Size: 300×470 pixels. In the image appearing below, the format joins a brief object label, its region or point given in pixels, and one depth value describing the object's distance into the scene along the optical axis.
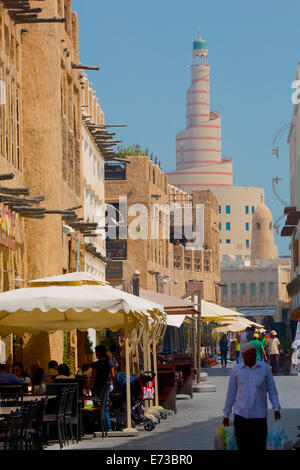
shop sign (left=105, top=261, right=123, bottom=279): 83.94
